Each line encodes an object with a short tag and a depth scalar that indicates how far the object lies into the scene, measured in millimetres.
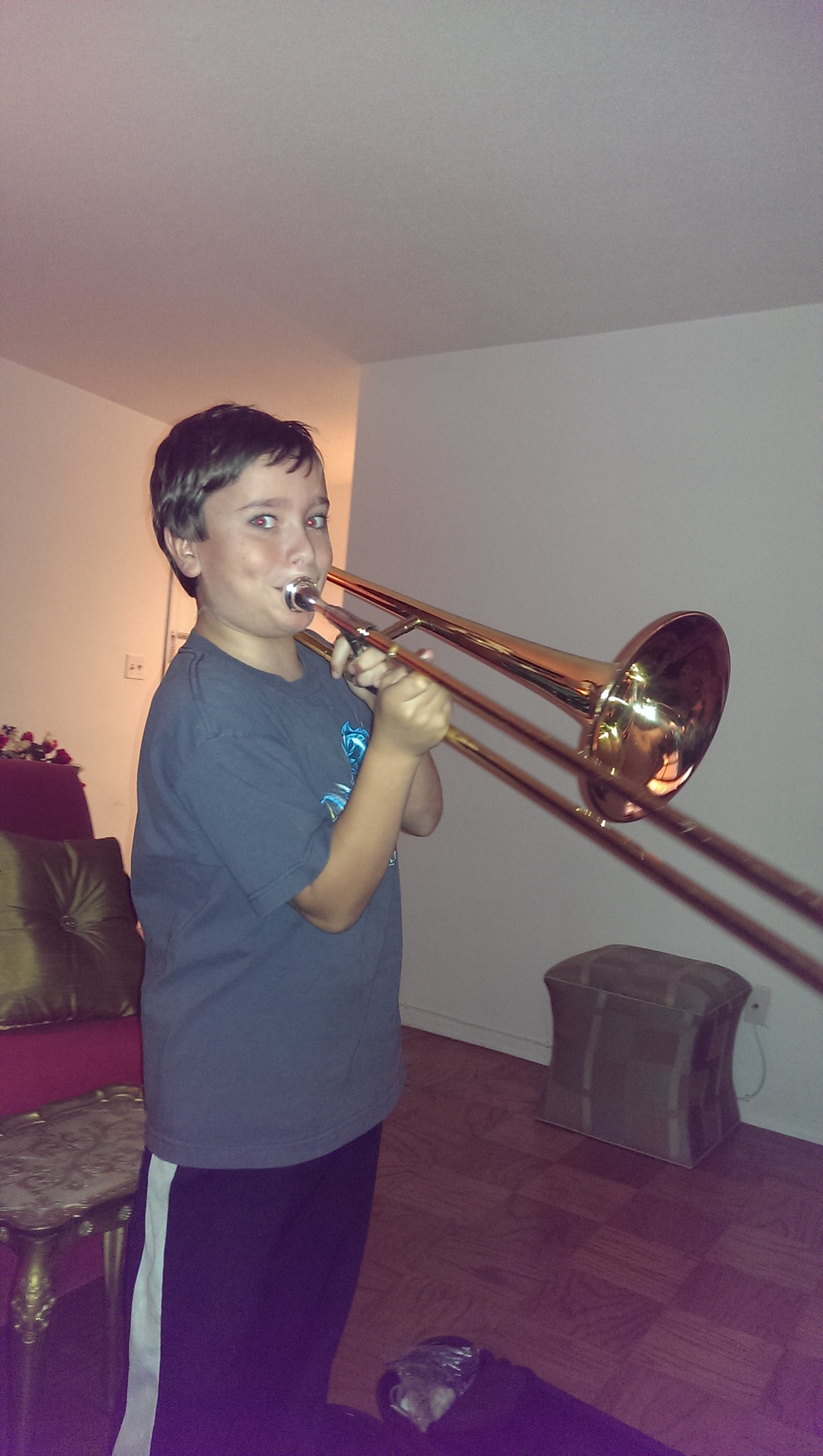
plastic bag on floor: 1200
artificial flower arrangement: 3104
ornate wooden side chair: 1206
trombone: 758
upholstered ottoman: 2557
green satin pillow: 1951
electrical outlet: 2885
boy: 845
